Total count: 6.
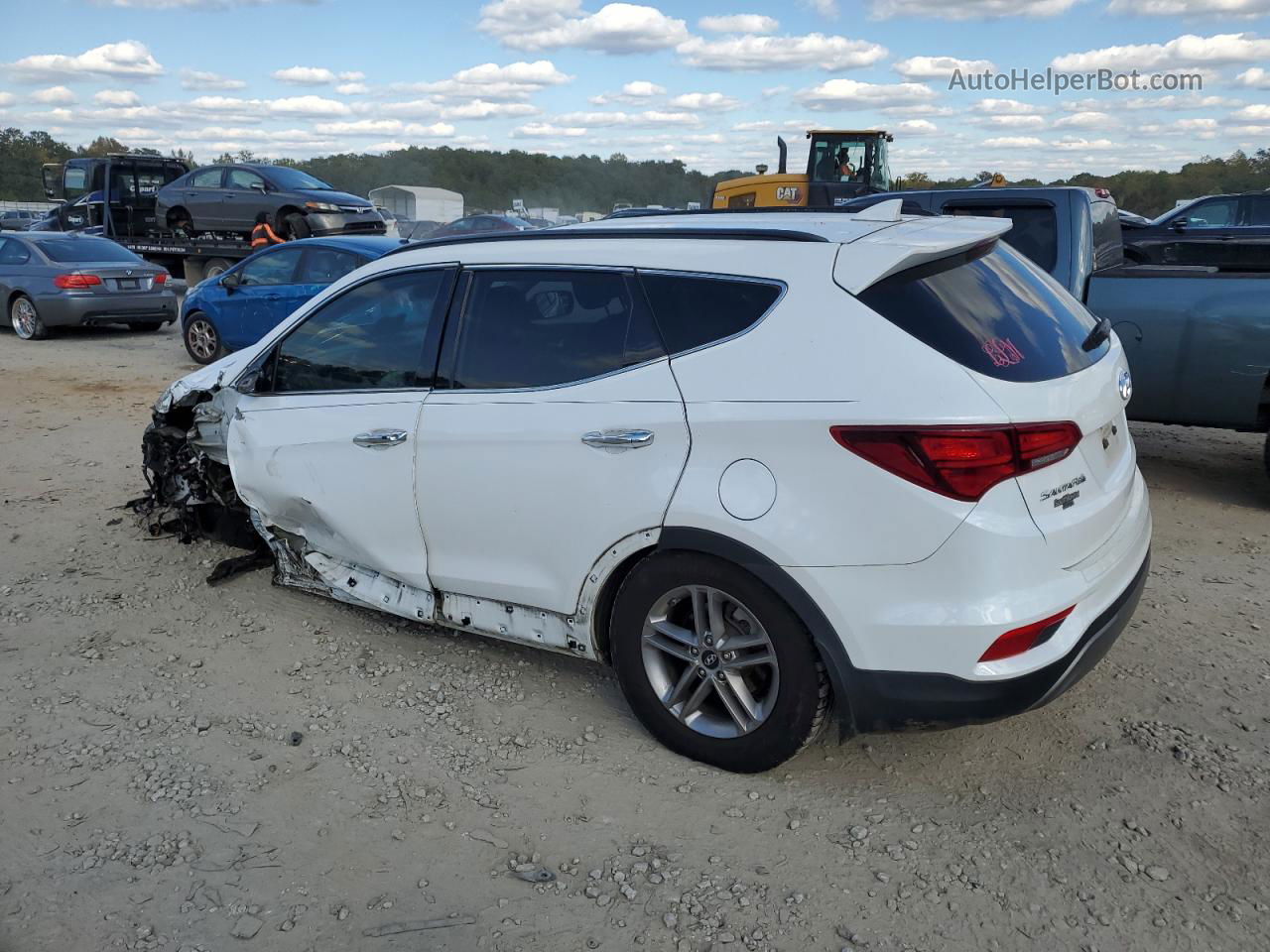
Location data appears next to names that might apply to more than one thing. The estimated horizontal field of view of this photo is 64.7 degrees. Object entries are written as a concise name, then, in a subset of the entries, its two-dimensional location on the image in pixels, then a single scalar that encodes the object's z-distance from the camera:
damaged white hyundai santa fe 2.82
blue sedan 10.68
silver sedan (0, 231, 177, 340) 14.04
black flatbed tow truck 18.95
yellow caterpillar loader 17.69
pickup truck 5.83
